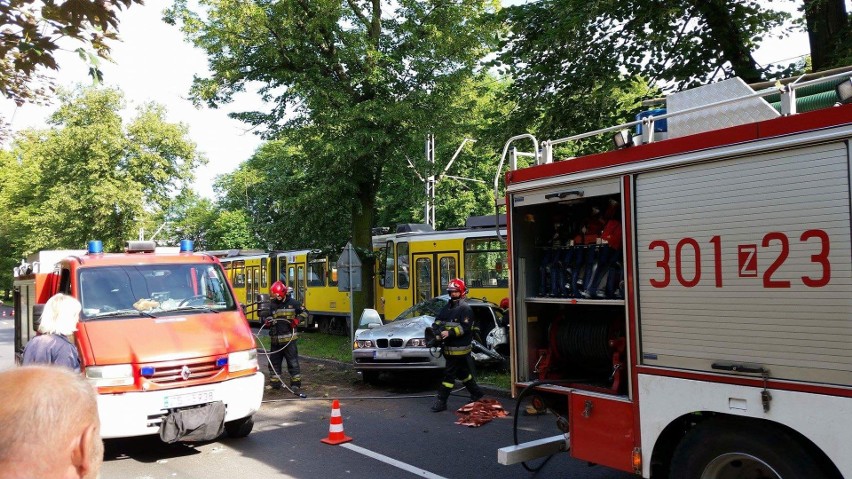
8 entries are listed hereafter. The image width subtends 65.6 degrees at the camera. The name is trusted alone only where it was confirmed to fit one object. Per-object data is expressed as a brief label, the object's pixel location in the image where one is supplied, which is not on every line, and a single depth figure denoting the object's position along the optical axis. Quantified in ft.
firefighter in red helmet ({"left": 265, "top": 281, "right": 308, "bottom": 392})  35.68
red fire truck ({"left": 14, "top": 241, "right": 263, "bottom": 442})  21.74
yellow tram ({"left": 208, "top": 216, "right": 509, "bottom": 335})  54.44
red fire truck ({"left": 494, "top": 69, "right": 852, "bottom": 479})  11.80
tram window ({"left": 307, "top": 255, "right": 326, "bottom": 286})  74.18
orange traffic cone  24.77
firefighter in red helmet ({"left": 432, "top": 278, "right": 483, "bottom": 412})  30.35
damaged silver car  35.14
